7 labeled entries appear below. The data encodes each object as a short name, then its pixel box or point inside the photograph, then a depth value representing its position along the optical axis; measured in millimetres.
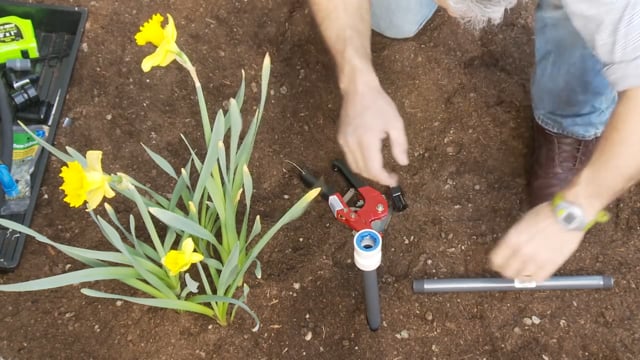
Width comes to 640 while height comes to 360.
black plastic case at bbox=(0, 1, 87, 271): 1637
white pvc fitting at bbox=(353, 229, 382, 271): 1079
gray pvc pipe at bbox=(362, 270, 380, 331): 1227
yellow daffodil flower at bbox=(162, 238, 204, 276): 933
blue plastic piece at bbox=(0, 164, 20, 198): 1441
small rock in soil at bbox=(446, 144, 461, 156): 1635
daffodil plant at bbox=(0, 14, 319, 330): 948
